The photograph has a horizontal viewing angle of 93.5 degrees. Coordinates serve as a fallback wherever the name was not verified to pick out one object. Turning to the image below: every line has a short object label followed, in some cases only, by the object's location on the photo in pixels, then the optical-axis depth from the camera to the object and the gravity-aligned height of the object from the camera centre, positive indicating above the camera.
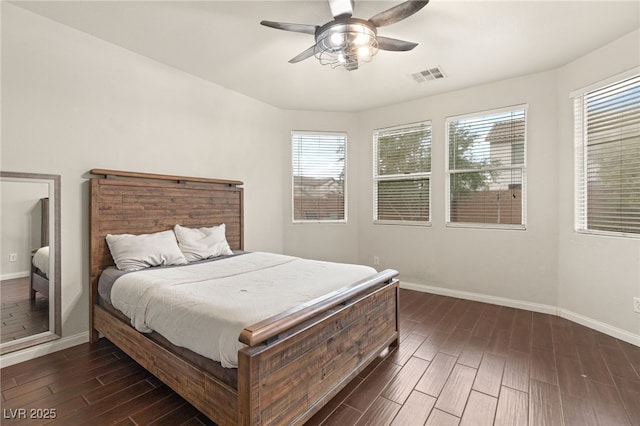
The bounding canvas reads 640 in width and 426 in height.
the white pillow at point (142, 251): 2.60 -0.35
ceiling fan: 2.04 +1.29
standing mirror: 2.30 -0.38
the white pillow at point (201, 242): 3.07 -0.32
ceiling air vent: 3.34 +1.57
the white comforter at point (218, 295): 1.54 -0.52
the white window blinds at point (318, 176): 4.70 +0.56
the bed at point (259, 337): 1.39 -0.75
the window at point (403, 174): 4.26 +0.56
